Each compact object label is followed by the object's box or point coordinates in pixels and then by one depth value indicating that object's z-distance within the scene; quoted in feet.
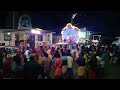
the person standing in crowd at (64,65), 14.21
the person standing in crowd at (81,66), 14.06
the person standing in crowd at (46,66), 14.01
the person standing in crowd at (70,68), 14.16
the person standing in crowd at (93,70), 14.29
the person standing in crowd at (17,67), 13.75
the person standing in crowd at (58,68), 14.12
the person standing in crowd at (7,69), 13.70
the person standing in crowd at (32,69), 13.38
